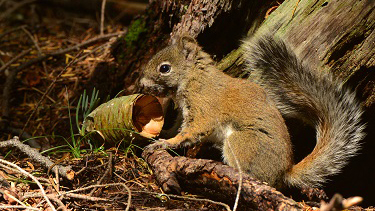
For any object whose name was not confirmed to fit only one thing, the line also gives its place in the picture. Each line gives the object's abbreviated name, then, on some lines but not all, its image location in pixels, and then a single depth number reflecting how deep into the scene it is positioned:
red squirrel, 5.35
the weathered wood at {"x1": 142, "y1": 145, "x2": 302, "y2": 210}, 4.21
